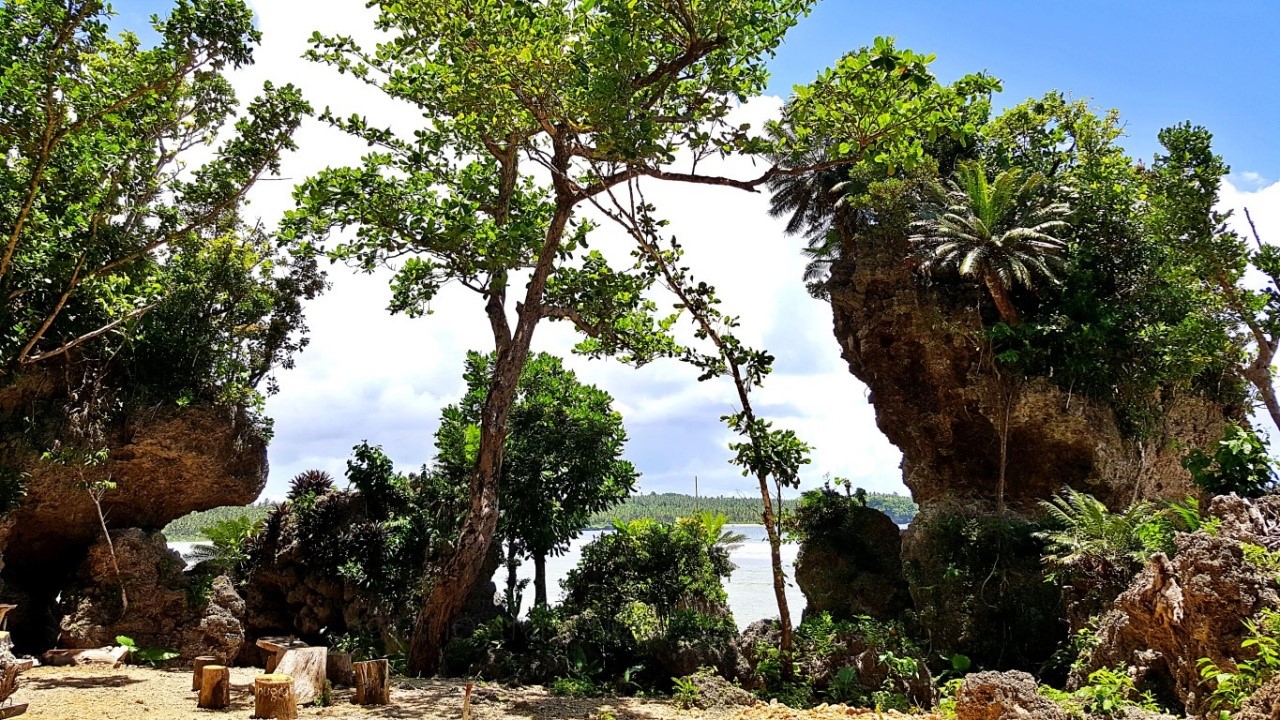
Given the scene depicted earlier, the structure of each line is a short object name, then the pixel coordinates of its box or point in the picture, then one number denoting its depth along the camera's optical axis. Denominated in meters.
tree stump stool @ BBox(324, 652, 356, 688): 9.03
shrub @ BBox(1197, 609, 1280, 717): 5.02
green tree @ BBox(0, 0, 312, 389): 8.32
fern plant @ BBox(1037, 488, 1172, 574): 8.57
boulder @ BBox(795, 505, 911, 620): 14.70
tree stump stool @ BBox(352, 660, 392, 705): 7.77
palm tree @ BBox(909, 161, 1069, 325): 15.98
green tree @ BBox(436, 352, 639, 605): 14.14
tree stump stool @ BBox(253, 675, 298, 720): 6.94
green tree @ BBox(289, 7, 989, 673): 7.79
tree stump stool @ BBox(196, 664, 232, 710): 7.62
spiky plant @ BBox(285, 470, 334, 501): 14.55
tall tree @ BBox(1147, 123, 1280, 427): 13.57
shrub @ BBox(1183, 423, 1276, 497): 7.87
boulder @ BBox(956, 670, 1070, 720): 5.52
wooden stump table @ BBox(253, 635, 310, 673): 8.63
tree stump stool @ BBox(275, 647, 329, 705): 7.84
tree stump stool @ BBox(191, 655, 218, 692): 8.29
